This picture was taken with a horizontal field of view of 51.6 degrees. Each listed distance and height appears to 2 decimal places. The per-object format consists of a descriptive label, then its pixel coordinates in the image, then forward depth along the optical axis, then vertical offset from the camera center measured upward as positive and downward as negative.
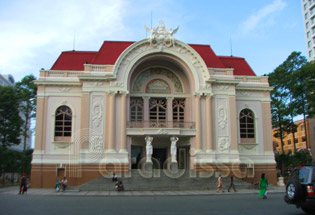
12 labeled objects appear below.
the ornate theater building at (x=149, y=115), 27.66 +3.97
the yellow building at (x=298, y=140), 74.19 +4.35
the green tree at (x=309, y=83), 35.25 +8.15
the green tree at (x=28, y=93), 40.16 +8.27
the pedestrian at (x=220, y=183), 23.54 -1.75
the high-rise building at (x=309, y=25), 65.69 +26.99
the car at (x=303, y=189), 10.08 -0.97
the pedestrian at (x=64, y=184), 23.43 -1.69
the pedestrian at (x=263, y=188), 17.62 -1.59
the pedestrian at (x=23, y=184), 21.56 -1.54
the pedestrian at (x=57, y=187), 23.40 -1.89
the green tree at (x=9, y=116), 38.03 +5.21
